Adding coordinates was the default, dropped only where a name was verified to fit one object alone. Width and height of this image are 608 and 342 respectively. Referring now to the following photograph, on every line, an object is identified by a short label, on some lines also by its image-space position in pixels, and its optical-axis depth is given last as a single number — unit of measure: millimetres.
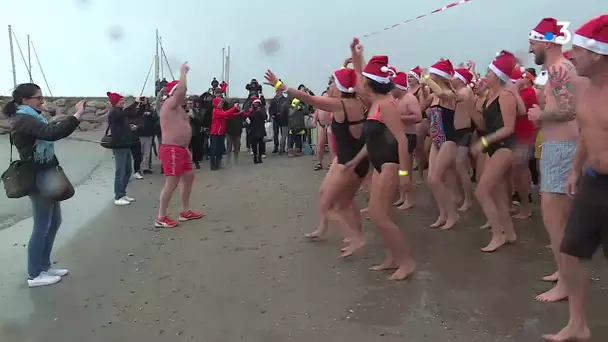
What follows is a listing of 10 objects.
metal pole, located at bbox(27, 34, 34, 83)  20106
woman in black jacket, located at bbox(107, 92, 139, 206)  8547
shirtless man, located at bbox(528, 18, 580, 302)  3920
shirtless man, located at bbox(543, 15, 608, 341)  3029
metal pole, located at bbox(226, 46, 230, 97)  21875
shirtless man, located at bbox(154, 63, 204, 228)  6973
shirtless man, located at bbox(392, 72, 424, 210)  6853
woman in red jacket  12274
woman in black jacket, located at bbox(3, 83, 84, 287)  4555
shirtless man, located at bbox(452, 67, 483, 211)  6285
